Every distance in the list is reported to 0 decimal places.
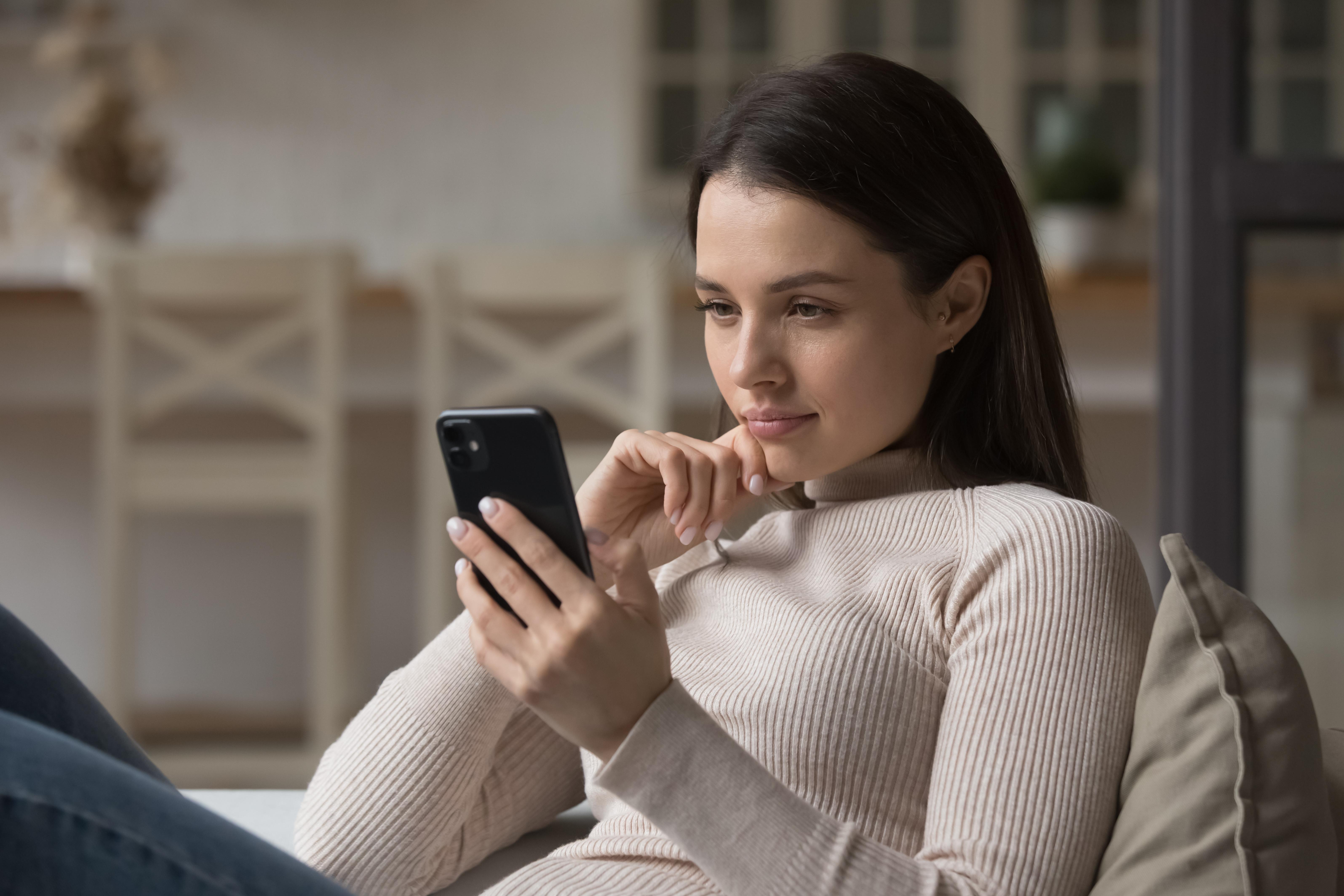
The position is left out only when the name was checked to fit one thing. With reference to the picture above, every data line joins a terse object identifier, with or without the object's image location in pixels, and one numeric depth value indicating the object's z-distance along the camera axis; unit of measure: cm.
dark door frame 353
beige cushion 124
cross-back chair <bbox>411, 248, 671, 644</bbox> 473
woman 123
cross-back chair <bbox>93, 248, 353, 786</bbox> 478
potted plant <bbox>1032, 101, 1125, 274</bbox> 553
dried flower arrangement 566
